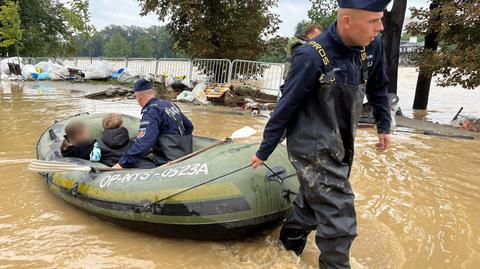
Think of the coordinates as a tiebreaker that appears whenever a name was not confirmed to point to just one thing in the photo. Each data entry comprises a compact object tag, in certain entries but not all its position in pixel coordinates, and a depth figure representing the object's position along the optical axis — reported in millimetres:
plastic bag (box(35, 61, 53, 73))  20522
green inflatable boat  3068
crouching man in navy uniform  3789
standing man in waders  2314
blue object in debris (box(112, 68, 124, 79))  18062
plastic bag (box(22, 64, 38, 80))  20406
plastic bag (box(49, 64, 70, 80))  19625
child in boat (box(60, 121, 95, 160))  4379
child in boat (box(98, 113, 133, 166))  4344
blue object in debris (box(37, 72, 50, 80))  20084
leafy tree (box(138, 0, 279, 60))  14258
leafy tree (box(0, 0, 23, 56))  23812
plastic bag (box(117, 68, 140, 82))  16830
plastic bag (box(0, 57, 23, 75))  22750
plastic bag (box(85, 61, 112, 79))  18312
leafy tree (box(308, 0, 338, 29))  15562
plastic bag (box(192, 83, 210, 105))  11945
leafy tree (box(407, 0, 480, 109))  9027
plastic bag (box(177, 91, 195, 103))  12242
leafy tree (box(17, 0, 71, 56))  34969
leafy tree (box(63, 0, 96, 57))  23672
